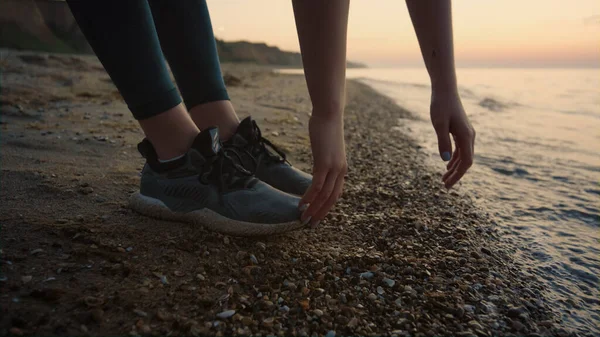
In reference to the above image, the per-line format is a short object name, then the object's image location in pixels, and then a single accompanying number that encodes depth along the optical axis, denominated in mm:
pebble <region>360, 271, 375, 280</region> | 562
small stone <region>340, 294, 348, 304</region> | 518
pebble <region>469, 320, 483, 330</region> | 491
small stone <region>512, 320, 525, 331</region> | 499
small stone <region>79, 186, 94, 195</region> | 728
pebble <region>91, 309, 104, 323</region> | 449
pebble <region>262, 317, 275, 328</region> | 475
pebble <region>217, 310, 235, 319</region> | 477
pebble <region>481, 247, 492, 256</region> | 656
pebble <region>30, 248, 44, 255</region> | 533
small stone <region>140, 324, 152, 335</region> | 446
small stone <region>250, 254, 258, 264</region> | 573
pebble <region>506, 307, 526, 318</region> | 518
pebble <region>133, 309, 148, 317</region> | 465
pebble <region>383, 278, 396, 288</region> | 550
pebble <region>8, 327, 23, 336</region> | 422
